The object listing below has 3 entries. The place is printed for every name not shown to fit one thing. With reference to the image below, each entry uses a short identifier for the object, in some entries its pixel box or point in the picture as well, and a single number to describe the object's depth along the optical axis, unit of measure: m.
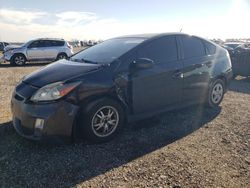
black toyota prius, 3.03
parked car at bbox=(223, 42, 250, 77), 8.29
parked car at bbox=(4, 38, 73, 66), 12.80
